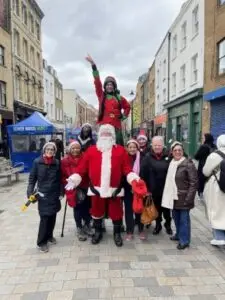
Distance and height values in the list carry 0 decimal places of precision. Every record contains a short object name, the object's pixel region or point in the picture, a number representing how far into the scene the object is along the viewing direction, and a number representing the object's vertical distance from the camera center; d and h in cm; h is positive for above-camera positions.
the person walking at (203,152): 519 -36
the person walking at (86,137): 406 -2
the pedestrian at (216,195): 331 -86
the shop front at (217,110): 1004 +123
